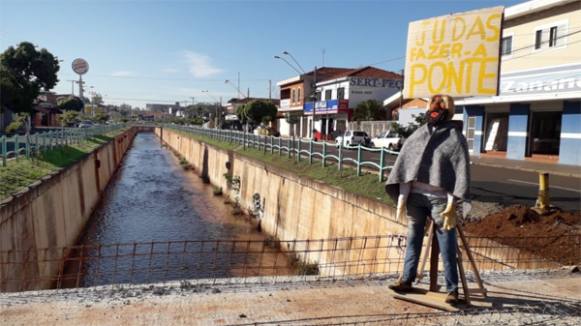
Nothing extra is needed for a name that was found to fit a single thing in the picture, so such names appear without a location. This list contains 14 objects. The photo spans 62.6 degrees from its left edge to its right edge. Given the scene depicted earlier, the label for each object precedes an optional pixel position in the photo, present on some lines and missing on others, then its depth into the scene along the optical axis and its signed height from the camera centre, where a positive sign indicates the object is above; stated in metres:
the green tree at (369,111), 41.91 +1.56
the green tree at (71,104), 82.50 +2.32
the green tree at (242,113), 50.62 +1.25
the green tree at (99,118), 79.18 -0.02
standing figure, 4.14 -0.44
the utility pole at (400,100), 38.21 +2.42
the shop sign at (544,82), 20.02 +2.49
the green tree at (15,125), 21.09 -0.47
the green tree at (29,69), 42.09 +4.63
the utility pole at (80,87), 82.29 +5.26
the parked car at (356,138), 32.38 -0.67
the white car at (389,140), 28.03 -0.65
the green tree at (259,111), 51.66 +1.43
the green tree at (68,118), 40.95 -0.13
